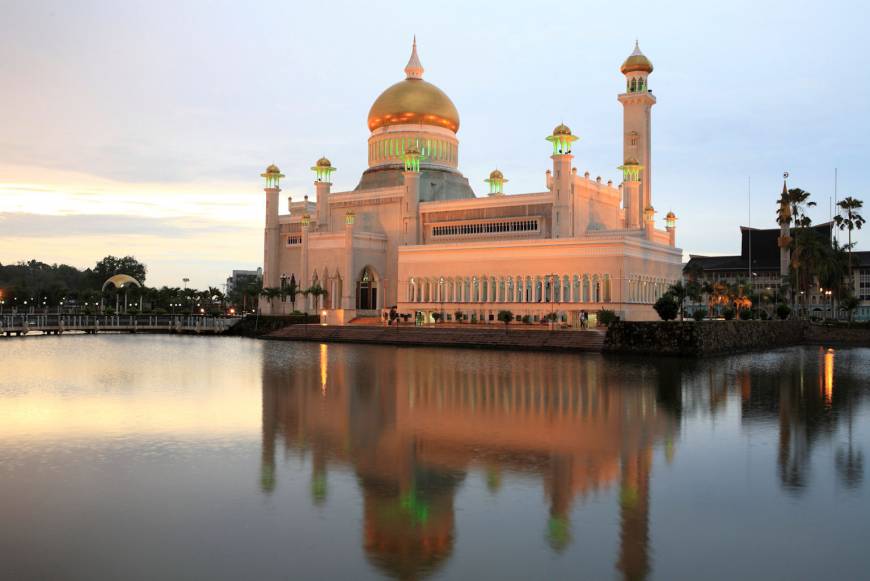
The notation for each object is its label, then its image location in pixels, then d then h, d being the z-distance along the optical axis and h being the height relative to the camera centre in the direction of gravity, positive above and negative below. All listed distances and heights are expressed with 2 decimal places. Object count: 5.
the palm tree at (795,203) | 60.78 +8.16
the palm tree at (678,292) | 44.80 +1.17
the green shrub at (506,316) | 46.53 -0.24
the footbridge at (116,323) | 57.68 -1.16
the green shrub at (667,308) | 39.91 +0.26
